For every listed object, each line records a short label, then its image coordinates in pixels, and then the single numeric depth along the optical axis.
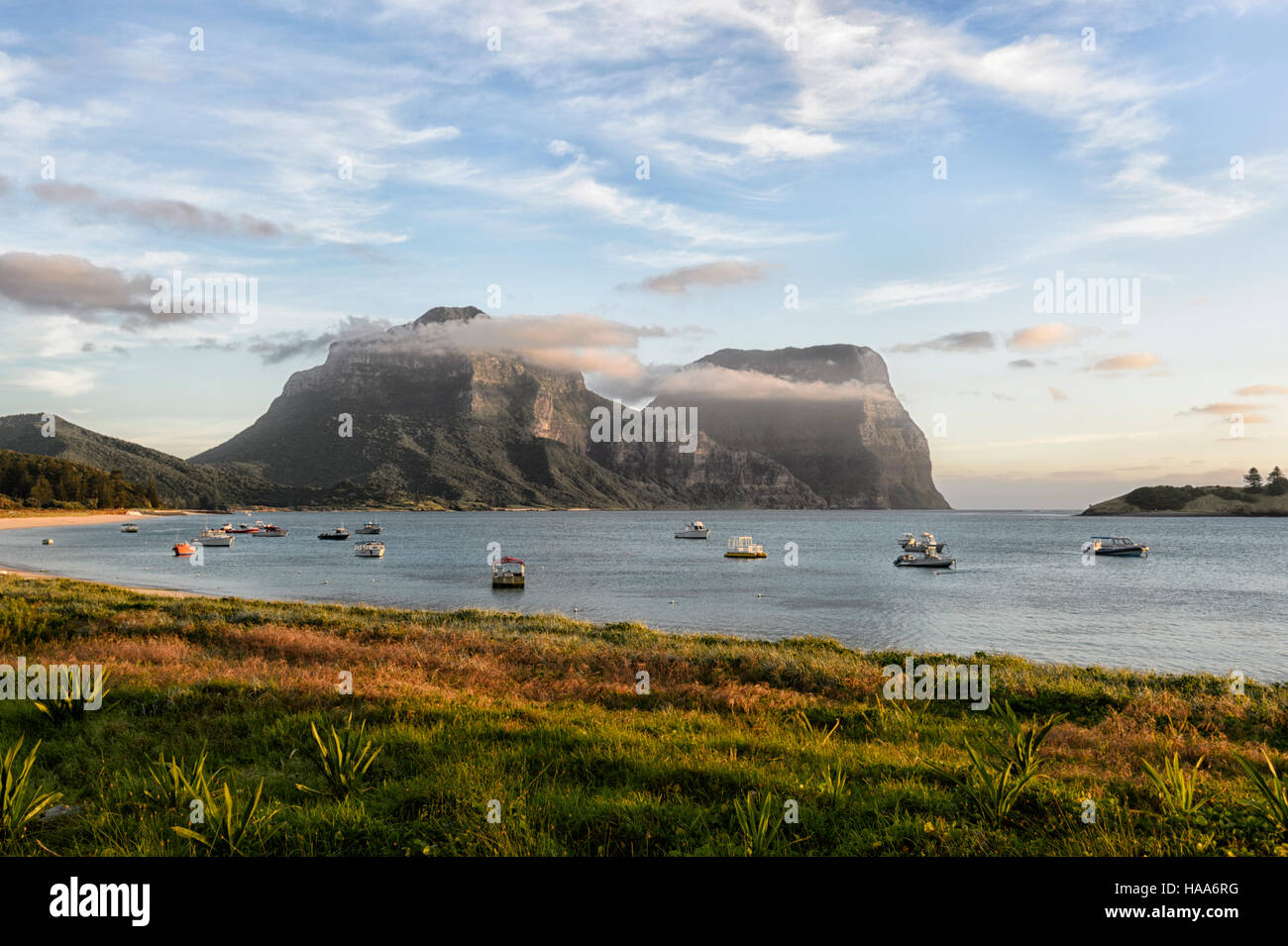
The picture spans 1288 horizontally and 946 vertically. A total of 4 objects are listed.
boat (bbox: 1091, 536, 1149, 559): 103.19
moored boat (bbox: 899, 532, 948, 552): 100.11
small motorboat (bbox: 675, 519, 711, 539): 151.12
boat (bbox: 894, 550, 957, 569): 82.88
